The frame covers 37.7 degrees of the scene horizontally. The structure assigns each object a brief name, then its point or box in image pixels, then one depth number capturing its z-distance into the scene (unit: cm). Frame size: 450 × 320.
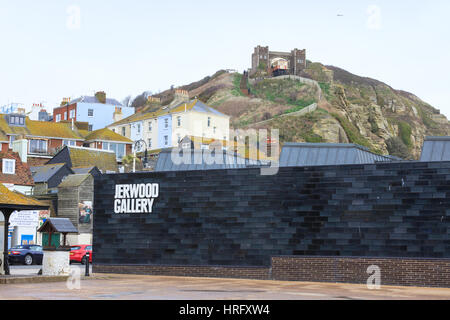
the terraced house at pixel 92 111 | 9938
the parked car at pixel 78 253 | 4169
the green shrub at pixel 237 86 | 14375
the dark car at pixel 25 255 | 4044
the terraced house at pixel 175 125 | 8675
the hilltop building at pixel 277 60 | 15676
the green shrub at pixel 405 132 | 14838
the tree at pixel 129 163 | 7593
